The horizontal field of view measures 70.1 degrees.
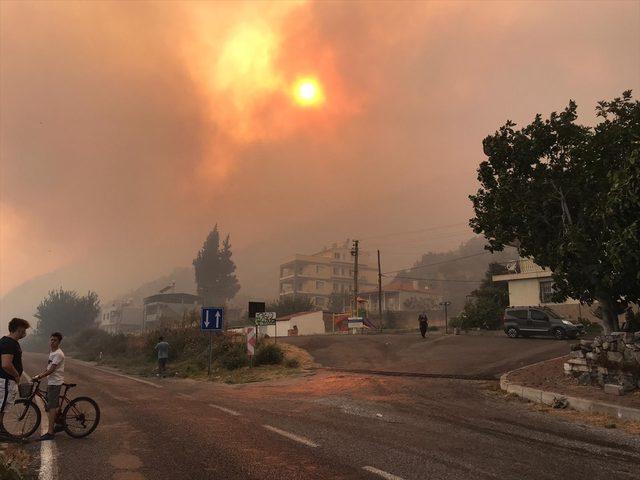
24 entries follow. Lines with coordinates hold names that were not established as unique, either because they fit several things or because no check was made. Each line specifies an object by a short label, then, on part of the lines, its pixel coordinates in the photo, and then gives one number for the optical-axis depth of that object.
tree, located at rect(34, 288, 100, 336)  88.56
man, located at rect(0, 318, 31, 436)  7.53
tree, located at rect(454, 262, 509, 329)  37.47
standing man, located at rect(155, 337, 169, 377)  23.22
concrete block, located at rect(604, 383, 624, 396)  11.61
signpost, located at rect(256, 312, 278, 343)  23.22
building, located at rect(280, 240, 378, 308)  109.75
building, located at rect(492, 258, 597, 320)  34.91
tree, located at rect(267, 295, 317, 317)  71.25
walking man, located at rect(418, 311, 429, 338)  30.46
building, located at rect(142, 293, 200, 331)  105.89
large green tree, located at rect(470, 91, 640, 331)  14.02
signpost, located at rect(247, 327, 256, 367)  21.77
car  26.91
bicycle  8.15
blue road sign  20.61
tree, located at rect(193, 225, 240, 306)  118.62
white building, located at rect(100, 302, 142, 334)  116.62
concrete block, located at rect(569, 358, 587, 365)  13.22
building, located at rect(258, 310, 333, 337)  55.09
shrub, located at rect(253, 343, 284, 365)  22.83
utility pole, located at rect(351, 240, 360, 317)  51.87
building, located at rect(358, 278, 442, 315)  92.81
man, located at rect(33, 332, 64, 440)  8.04
